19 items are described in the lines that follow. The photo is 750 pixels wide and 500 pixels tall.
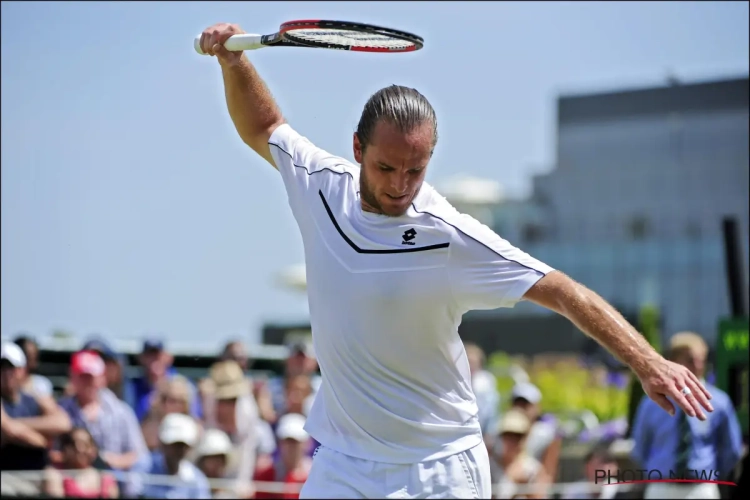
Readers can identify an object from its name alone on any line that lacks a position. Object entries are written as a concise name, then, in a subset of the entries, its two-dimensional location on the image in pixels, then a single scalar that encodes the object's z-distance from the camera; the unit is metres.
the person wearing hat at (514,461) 17.98
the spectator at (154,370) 21.03
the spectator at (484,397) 21.53
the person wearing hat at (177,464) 16.86
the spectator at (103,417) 18.14
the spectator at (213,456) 17.77
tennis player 7.44
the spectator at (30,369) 17.81
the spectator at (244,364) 22.26
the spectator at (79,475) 16.42
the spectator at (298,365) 22.31
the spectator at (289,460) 17.59
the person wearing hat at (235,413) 18.87
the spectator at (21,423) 16.89
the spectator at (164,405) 19.45
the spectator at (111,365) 20.25
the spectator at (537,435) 19.64
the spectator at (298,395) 20.09
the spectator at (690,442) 15.55
